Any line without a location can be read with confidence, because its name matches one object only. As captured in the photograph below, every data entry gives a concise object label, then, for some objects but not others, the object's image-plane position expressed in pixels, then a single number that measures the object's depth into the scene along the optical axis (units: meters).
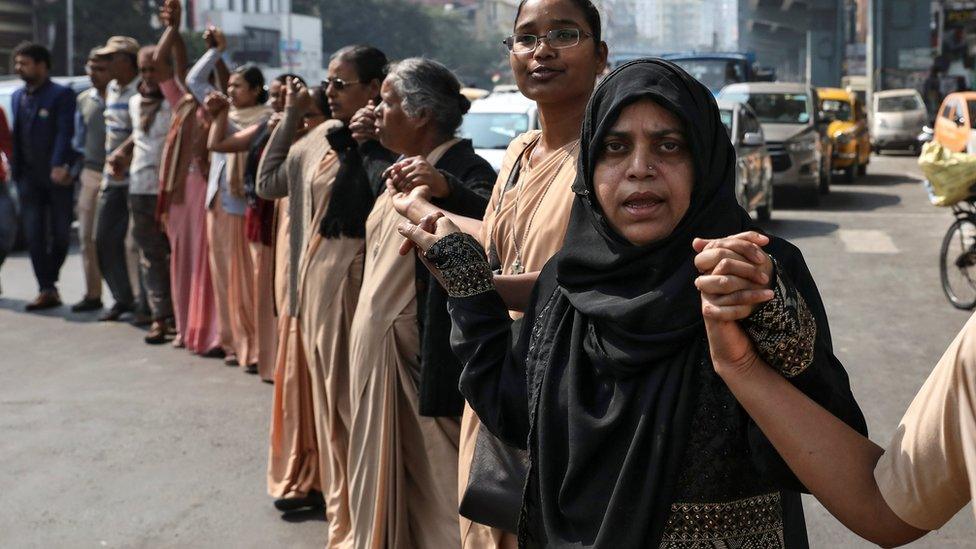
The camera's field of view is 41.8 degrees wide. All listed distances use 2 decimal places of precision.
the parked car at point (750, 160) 14.74
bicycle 9.86
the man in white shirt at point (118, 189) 9.45
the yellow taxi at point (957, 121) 20.33
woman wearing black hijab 1.98
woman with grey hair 4.15
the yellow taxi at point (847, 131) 23.20
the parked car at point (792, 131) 18.77
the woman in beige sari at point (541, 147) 3.00
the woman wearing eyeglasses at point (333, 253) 4.79
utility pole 44.28
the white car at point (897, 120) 32.03
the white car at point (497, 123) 13.12
